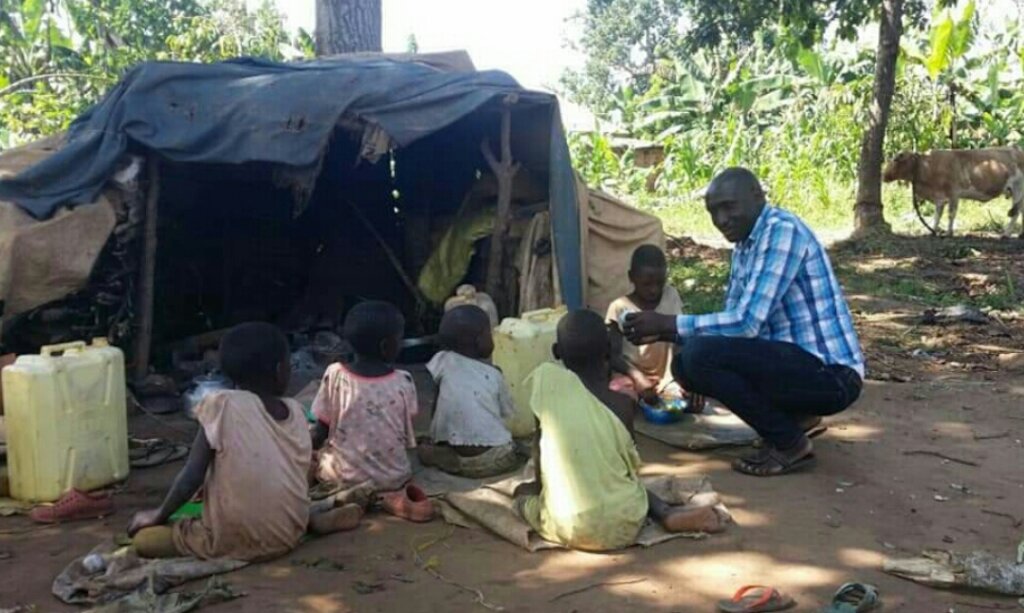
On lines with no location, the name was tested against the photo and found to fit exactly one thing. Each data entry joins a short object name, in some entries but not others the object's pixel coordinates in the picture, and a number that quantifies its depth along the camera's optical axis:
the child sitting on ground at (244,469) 3.45
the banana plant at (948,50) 14.70
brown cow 13.13
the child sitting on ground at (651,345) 5.42
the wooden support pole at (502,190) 6.23
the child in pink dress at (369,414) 4.12
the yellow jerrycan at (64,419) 4.24
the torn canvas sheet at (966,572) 3.24
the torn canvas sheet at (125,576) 3.30
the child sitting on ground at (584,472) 3.56
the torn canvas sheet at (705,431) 5.02
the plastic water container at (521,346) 5.37
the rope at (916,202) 13.11
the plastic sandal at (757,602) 3.12
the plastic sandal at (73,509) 4.05
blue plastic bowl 5.39
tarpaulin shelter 5.67
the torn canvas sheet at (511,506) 3.74
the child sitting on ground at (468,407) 4.57
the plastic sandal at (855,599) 3.08
